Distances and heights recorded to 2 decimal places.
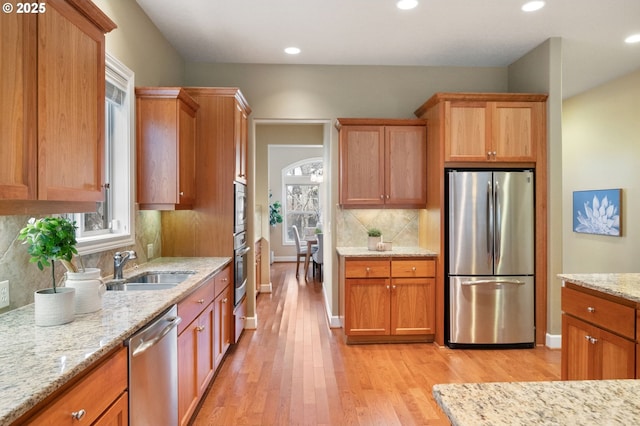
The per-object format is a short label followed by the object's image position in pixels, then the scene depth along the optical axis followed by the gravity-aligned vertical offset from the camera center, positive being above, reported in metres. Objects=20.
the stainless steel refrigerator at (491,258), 3.44 -0.43
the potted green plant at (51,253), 1.37 -0.15
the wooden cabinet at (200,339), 2.05 -0.85
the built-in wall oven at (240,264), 3.39 -0.51
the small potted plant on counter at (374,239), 3.86 -0.28
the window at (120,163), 2.56 +0.36
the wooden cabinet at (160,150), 2.77 +0.48
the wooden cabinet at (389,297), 3.58 -0.84
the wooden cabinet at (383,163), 3.82 +0.53
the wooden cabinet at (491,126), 3.47 +0.84
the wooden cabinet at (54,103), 1.17 +0.41
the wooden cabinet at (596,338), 1.82 -0.69
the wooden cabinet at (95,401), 0.98 -0.58
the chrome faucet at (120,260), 2.28 -0.30
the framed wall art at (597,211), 4.58 +0.02
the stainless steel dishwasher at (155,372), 1.46 -0.72
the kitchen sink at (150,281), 2.30 -0.47
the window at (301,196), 9.52 +0.45
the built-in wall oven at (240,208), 3.35 +0.05
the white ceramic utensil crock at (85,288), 1.56 -0.33
